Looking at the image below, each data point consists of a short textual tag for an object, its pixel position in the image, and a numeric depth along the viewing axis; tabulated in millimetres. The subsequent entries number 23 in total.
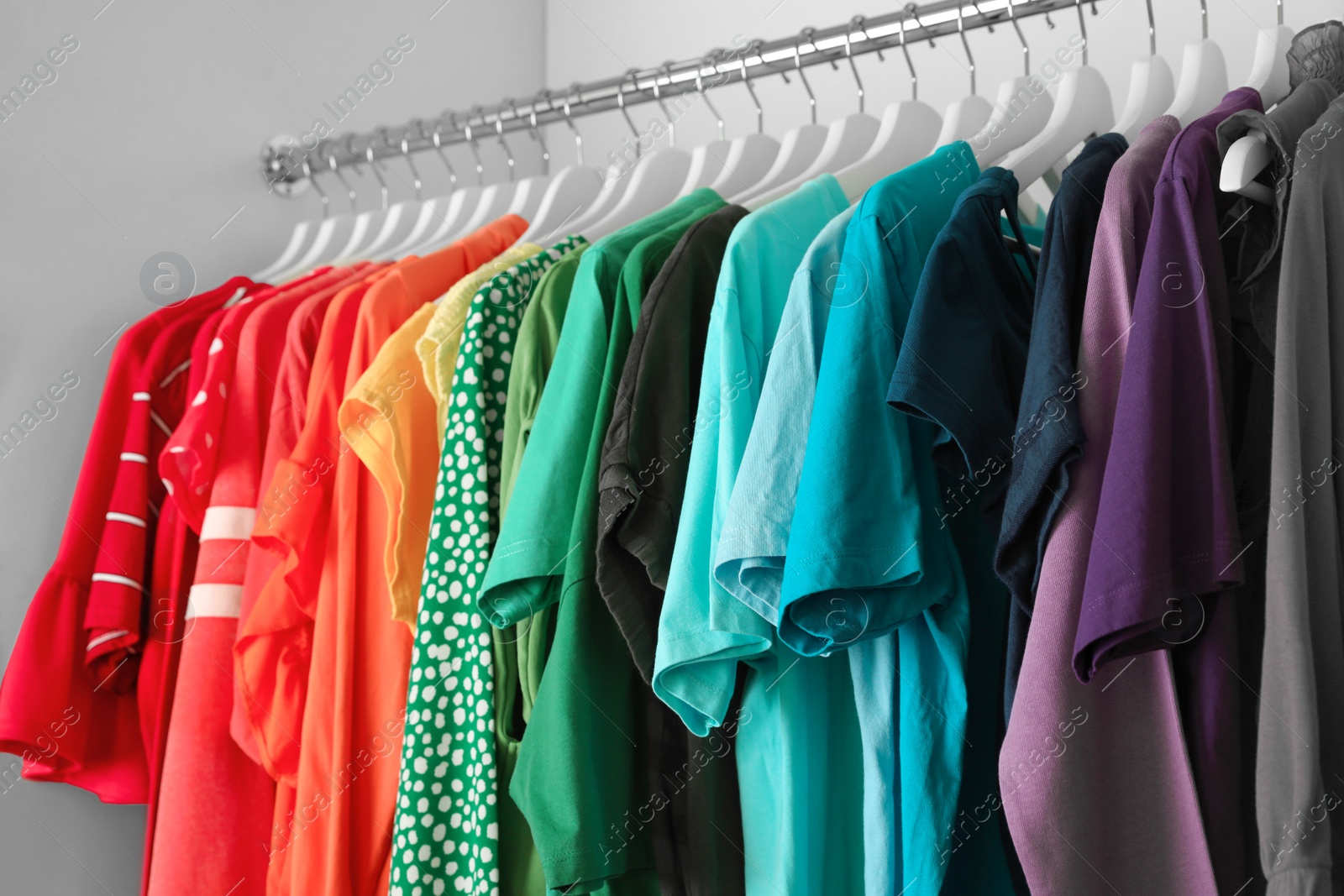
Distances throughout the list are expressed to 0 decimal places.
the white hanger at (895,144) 1158
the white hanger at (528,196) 1433
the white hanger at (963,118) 1166
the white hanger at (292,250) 1559
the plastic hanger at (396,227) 1512
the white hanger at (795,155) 1243
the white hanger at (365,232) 1528
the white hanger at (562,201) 1360
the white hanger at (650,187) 1279
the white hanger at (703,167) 1289
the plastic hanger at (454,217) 1457
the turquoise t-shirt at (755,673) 849
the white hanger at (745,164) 1290
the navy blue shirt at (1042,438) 754
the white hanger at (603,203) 1289
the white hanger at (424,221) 1465
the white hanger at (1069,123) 1052
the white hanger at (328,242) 1545
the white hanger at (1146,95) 1067
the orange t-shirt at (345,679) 1068
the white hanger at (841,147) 1196
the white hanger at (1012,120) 1115
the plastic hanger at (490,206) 1450
